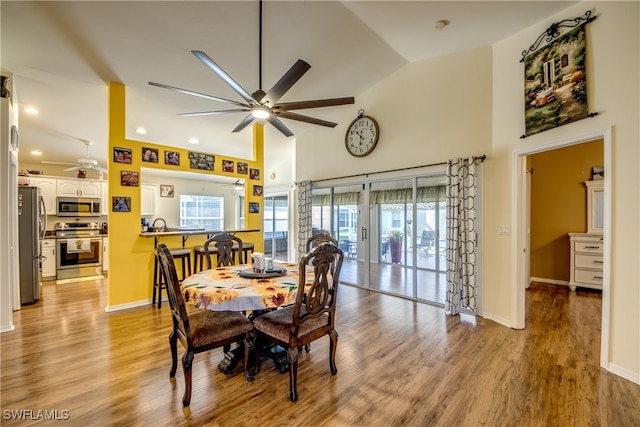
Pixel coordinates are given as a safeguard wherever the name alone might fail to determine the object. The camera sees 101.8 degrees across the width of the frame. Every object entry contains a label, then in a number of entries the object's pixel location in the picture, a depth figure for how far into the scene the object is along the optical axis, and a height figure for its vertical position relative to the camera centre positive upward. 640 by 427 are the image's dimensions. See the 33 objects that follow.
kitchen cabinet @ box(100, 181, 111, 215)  6.08 +0.37
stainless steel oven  5.26 -0.78
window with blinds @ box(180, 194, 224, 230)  8.10 +0.05
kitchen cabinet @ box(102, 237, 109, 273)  5.79 -0.93
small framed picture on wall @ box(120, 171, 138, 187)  3.66 +0.49
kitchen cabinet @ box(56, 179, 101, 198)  5.64 +0.56
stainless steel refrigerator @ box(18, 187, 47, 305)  3.76 -0.44
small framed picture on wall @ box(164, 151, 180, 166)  4.09 +0.87
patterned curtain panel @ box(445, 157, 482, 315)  3.39 -0.30
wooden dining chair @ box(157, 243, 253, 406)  1.80 -0.87
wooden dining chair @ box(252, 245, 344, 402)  1.88 -0.85
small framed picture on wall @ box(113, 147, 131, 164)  3.60 +0.82
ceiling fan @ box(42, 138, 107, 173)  4.83 +0.93
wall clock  4.53 +1.38
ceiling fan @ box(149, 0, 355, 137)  2.10 +1.07
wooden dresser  4.34 -0.83
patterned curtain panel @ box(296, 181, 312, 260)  5.55 -0.02
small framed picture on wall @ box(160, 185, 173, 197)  7.64 +0.66
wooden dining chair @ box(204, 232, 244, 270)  3.06 -0.41
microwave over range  5.60 +0.15
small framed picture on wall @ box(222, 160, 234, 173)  4.75 +0.86
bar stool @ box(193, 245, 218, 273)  4.09 -0.66
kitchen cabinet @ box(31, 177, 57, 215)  5.45 +0.44
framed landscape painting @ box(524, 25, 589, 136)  2.44 +1.30
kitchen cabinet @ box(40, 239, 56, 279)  5.19 -0.93
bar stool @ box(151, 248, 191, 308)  3.67 -0.86
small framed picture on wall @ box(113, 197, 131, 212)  3.60 +0.12
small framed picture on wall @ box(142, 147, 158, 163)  3.86 +0.87
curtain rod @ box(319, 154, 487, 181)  3.31 +0.68
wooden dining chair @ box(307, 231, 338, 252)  3.20 -0.34
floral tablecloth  1.84 -0.59
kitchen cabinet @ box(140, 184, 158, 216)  7.09 +0.38
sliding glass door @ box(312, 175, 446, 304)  4.11 -0.32
